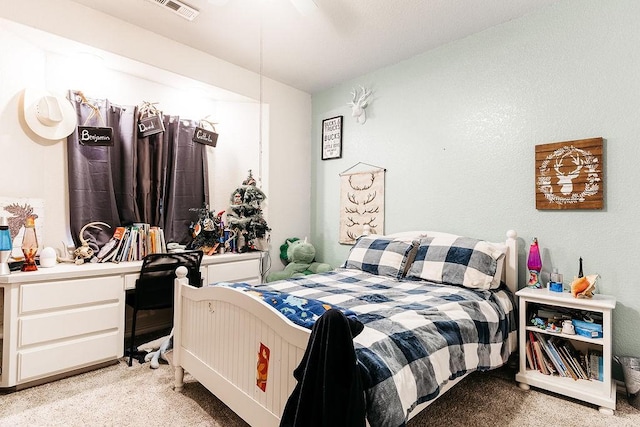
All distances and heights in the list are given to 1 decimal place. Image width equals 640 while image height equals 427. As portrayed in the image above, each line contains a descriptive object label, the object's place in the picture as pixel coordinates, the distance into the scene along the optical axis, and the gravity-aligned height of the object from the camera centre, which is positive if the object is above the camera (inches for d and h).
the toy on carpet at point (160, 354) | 96.7 -41.2
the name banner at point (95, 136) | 104.7 +24.1
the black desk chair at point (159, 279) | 99.3 -20.4
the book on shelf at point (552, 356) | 83.4 -36.2
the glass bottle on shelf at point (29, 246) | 86.0 -8.6
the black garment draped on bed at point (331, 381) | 42.7 -21.9
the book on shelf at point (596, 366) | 80.4 -37.2
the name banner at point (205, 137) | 132.7 +30.4
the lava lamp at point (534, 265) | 92.8 -14.7
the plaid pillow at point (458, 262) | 91.4 -14.4
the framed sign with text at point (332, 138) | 150.2 +33.7
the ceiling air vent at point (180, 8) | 93.3 +58.1
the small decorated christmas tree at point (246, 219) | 135.6 -2.6
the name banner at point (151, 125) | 118.2 +30.7
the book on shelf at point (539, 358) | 84.9 -37.4
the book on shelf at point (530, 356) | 86.5 -37.2
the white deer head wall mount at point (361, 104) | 139.5 +44.7
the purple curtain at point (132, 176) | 106.3 +13.0
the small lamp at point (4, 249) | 80.4 -8.7
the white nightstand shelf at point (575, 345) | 75.3 -34.4
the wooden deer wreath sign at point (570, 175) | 87.6 +9.9
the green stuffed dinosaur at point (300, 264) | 138.8 -21.8
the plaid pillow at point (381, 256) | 105.9 -14.5
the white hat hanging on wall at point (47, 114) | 95.4 +28.5
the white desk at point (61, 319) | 79.8 -27.3
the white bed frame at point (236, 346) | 54.0 -26.3
